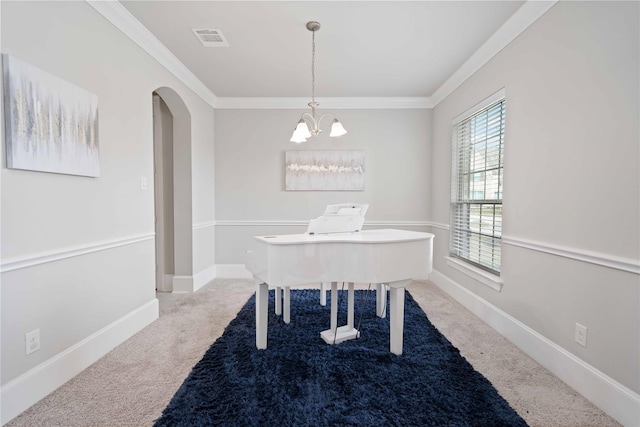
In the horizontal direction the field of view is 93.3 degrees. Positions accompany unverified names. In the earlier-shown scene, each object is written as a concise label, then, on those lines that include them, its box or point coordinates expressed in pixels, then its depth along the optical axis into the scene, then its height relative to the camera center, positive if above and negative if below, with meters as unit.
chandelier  2.46 +0.59
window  2.81 +0.17
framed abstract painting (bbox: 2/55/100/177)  1.56 +0.44
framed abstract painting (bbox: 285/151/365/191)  4.38 +0.43
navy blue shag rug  1.57 -1.13
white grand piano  1.95 -0.42
